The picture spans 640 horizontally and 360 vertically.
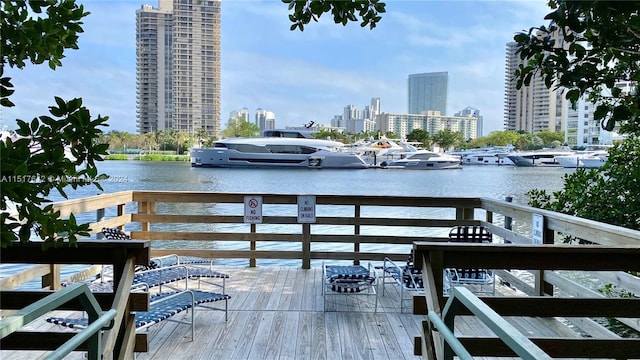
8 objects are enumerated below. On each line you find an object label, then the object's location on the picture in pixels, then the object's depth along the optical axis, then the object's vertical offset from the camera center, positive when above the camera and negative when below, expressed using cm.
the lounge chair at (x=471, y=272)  427 -105
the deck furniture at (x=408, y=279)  398 -107
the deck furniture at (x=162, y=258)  421 -108
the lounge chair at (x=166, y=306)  298 -106
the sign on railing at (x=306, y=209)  522 -58
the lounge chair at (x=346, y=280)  410 -108
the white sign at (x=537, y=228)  374 -56
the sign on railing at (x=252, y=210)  526 -60
